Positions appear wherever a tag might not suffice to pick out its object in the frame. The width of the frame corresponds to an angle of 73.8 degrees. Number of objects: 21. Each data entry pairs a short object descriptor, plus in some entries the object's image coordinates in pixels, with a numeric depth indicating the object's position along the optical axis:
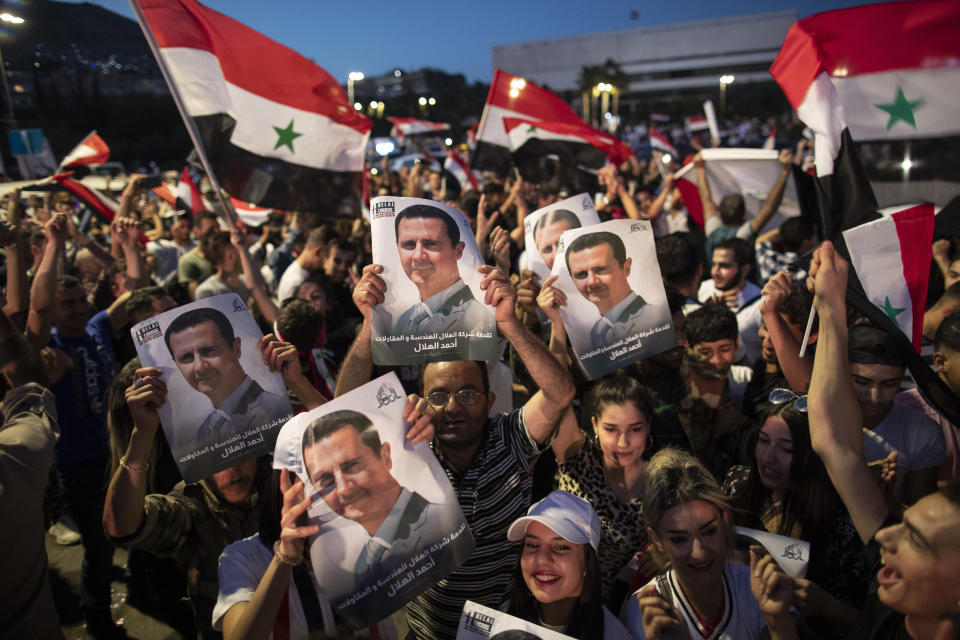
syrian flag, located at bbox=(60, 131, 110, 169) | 7.79
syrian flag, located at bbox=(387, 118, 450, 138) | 14.88
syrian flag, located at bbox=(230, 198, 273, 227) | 8.88
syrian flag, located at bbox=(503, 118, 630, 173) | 7.38
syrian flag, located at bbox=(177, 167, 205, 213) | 8.95
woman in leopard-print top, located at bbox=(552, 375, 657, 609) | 2.68
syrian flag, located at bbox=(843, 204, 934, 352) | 2.83
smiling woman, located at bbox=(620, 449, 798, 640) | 2.00
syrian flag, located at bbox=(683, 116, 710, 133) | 14.57
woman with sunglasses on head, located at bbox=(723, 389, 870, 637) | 2.40
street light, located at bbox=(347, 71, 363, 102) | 25.45
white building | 93.44
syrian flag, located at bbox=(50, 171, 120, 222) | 6.52
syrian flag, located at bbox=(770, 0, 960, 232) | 3.37
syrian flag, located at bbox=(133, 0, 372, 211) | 4.28
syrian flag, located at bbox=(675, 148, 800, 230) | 7.57
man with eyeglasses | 2.51
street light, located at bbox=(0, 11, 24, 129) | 5.01
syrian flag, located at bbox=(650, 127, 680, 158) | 11.63
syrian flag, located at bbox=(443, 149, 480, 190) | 12.16
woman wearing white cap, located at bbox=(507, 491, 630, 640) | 2.05
